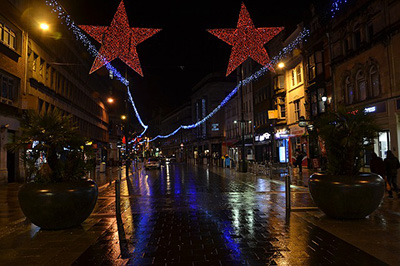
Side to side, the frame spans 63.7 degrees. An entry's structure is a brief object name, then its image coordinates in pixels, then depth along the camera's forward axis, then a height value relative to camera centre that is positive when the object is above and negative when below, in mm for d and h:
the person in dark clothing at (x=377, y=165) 12391 -481
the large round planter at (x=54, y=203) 7100 -981
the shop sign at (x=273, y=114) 38156 +4810
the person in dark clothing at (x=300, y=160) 25734 -477
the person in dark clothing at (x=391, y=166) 12497 -532
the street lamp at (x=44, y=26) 16061 +6662
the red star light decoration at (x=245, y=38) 12969 +4930
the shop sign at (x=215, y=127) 70338 +6267
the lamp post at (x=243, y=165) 28781 -942
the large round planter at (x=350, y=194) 7684 -992
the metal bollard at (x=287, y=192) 9709 -1172
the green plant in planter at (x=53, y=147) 7887 +302
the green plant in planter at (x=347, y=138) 8445 +393
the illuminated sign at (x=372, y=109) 20539 +2818
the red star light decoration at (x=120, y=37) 12227 +4701
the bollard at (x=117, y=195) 9497 -1127
